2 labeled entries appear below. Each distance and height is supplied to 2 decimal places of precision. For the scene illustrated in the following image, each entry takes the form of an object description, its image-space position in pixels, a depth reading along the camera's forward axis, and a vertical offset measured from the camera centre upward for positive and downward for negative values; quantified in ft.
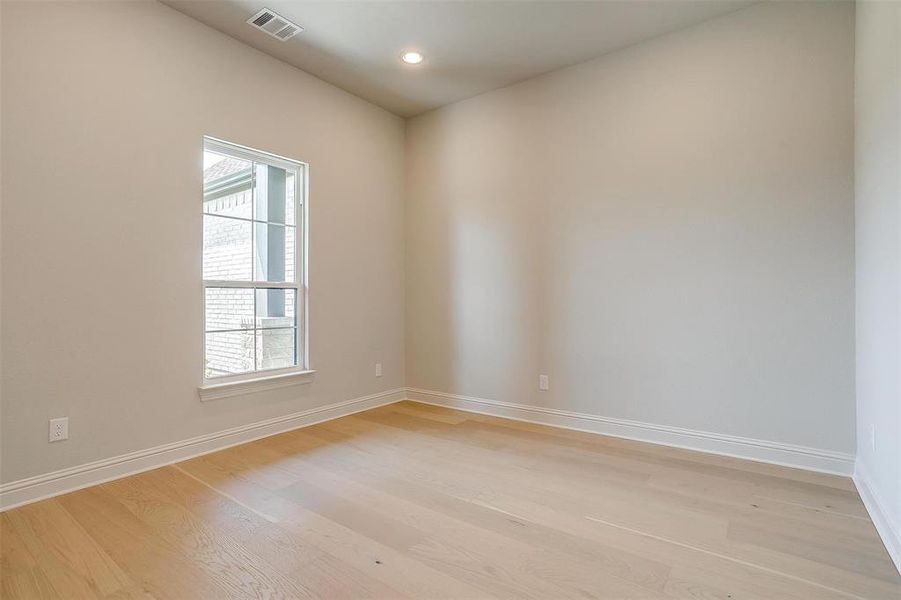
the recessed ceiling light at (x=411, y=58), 10.71 +5.89
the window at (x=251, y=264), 9.84 +0.86
